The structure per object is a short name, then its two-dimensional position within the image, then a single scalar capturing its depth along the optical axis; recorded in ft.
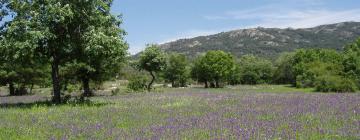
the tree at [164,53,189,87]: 345.10
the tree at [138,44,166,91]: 203.31
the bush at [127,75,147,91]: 184.55
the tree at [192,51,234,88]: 307.58
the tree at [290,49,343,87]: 212.48
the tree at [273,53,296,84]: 378.12
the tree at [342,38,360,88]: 194.80
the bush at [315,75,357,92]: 165.89
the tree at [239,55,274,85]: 424.87
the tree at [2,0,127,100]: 76.79
